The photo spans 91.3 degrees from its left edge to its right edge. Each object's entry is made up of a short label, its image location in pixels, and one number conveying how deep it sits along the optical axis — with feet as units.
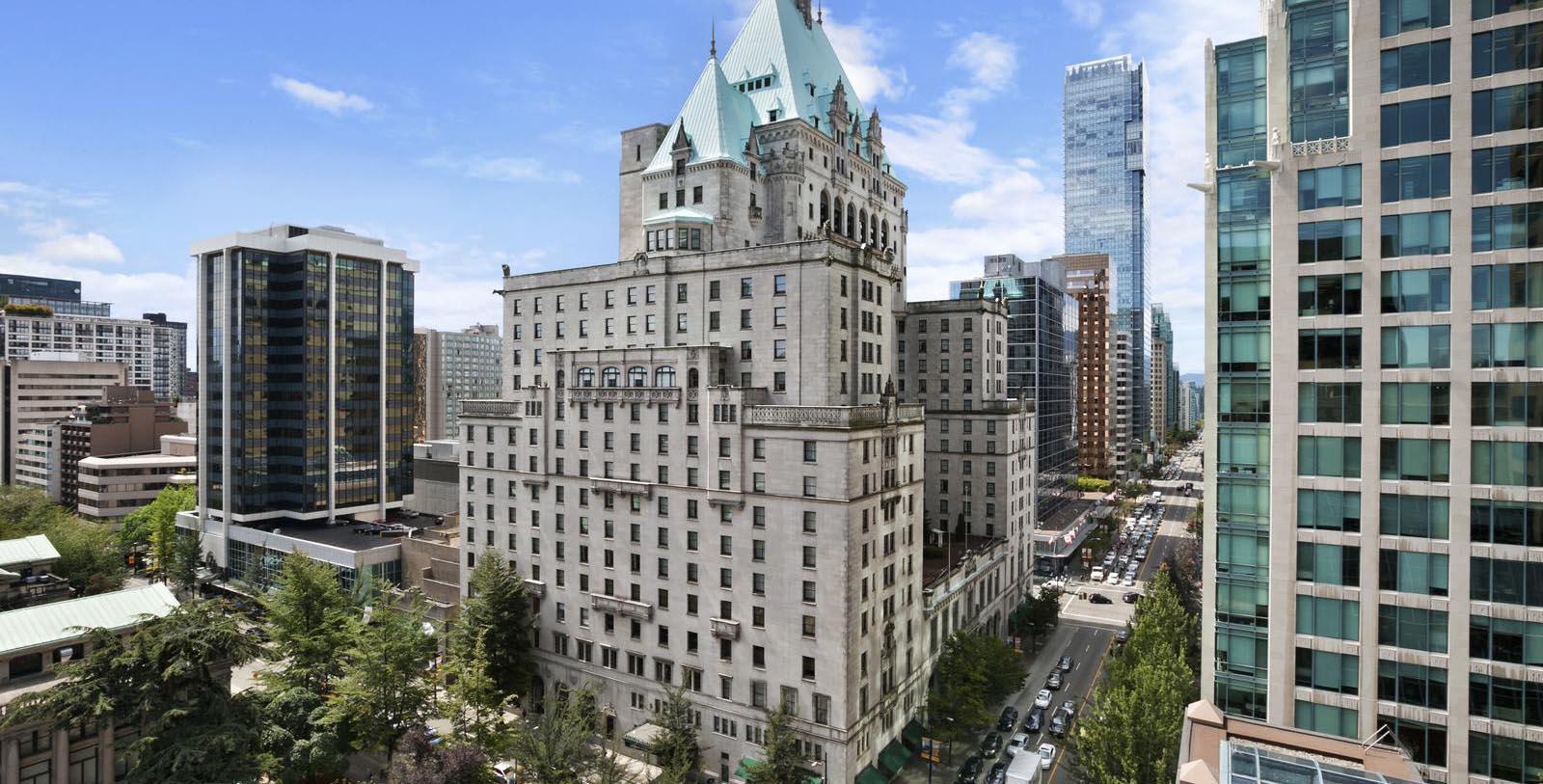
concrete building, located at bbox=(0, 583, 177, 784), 153.99
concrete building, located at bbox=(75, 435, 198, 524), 457.68
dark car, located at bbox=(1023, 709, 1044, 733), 240.53
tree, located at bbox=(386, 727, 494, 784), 154.36
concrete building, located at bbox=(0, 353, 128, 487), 530.27
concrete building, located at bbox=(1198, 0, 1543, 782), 126.00
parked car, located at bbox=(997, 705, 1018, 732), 241.35
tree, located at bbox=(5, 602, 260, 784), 143.54
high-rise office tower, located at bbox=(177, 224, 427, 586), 389.80
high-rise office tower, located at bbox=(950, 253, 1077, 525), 492.13
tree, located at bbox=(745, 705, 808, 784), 180.45
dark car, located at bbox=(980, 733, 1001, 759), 223.40
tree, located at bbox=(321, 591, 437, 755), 180.55
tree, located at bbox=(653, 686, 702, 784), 195.21
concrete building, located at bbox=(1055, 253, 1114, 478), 646.74
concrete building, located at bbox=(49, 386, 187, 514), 497.87
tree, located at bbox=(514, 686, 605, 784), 166.09
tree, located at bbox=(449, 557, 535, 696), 233.14
